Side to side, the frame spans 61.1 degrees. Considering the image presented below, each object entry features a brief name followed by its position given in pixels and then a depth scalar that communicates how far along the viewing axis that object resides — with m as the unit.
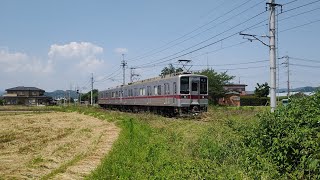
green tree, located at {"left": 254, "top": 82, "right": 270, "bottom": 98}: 43.26
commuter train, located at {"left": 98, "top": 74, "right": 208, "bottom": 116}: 16.24
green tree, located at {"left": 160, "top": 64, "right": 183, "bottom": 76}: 50.07
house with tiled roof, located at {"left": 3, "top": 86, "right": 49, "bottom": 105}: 64.36
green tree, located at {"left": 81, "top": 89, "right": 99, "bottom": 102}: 75.46
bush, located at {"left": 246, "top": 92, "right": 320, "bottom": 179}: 4.54
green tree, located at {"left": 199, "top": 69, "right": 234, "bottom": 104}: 41.32
